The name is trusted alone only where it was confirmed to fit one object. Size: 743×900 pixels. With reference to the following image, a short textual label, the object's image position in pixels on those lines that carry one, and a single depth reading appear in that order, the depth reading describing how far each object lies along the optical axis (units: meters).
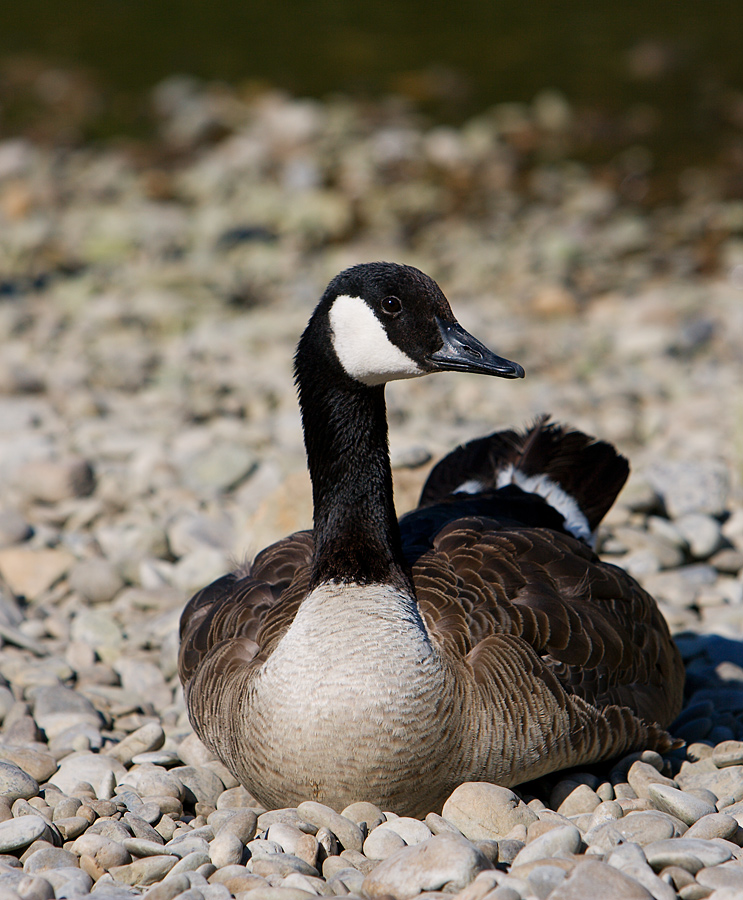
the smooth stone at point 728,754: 9.57
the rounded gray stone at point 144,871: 7.68
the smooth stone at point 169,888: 7.20
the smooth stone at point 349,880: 7.52
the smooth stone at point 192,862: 7.68
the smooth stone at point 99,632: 12.30
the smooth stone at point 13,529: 14.53
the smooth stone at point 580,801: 9.02
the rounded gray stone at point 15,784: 8.81
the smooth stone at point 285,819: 8.30
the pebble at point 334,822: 8.20
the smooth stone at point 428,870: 7.26
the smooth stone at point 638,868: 7.08
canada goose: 8.44
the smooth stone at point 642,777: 9.18
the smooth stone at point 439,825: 8.30
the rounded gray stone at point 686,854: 7.44
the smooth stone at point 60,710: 10.58
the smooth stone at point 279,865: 7.63
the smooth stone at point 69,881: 7.38
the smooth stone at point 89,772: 9.24
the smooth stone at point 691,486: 14.77
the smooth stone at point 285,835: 8.01
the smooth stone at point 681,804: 8.40
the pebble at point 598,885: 6.81
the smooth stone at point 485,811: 8.39
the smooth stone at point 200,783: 9.45
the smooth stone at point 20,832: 7.98
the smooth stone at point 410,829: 8.26
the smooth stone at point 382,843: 8.08
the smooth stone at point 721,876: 7.21
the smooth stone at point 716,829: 8.03
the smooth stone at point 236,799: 9.37
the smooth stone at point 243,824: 8.27
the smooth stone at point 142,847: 7.94
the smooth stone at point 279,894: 7.22
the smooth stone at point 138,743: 10.02
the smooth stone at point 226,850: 7.85
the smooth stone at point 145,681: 11.44
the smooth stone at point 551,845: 7.73
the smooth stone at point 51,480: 15.64
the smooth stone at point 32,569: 13.66
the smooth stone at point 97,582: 13.46
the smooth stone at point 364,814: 8.45
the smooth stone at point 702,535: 13.80
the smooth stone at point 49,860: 7.70
